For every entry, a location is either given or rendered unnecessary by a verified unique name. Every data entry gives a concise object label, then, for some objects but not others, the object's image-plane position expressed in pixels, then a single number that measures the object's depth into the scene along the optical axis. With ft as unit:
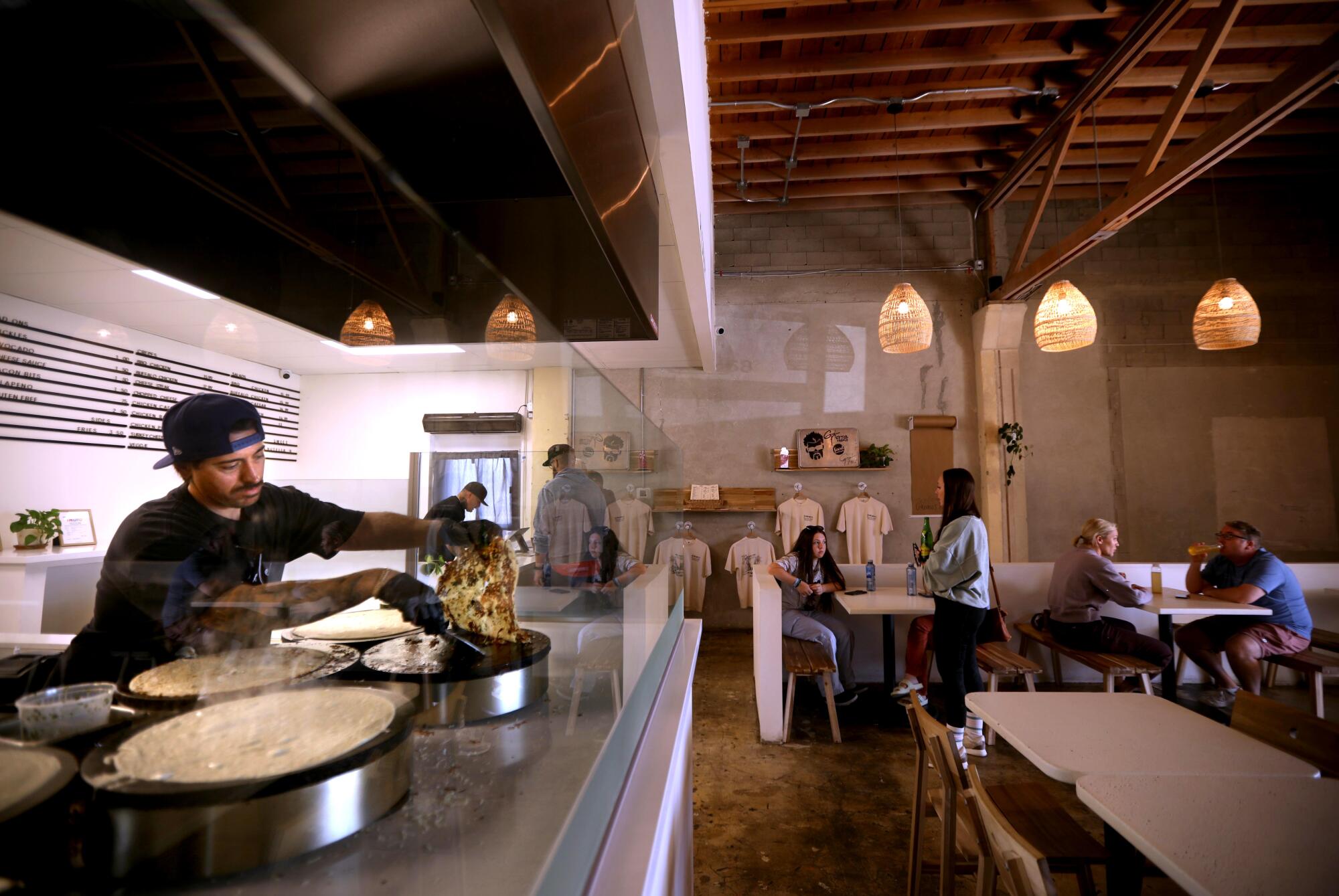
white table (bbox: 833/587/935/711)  12.39
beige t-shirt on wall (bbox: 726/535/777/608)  21.09
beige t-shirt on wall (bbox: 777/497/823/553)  21.12
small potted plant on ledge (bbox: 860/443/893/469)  21.09
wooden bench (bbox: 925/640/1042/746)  11.87
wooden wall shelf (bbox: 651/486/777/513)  21.44
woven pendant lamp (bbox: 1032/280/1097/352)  15.25
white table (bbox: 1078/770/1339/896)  3.88
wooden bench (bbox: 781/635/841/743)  11.73
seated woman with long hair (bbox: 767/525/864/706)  13.94
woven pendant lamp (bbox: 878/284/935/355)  16.39
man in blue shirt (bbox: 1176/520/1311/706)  12.75
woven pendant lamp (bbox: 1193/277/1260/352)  13.94
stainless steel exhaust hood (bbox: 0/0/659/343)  0.82
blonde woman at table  12.44
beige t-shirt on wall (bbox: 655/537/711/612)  20.45
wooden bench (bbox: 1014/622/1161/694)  11.86
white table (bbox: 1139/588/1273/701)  12.53
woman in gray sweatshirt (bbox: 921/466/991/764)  10.72
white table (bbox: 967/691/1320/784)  5.44
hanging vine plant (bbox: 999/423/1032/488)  20.34
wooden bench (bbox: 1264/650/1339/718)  12.39
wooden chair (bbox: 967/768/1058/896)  4.50
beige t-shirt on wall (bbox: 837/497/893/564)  20.89
